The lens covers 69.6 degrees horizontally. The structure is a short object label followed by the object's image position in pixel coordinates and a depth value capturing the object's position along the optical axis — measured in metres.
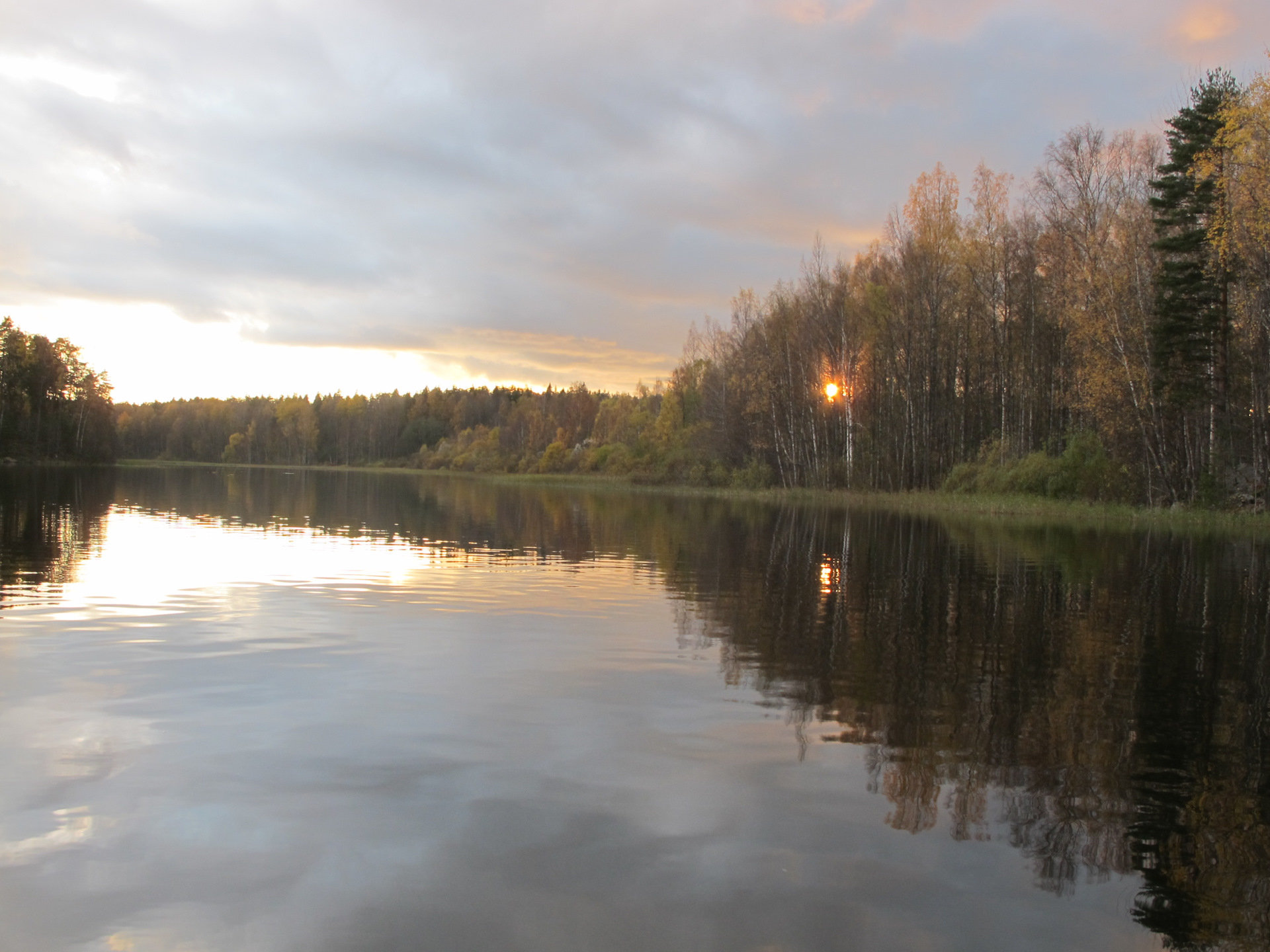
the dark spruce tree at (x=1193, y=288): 33.50
